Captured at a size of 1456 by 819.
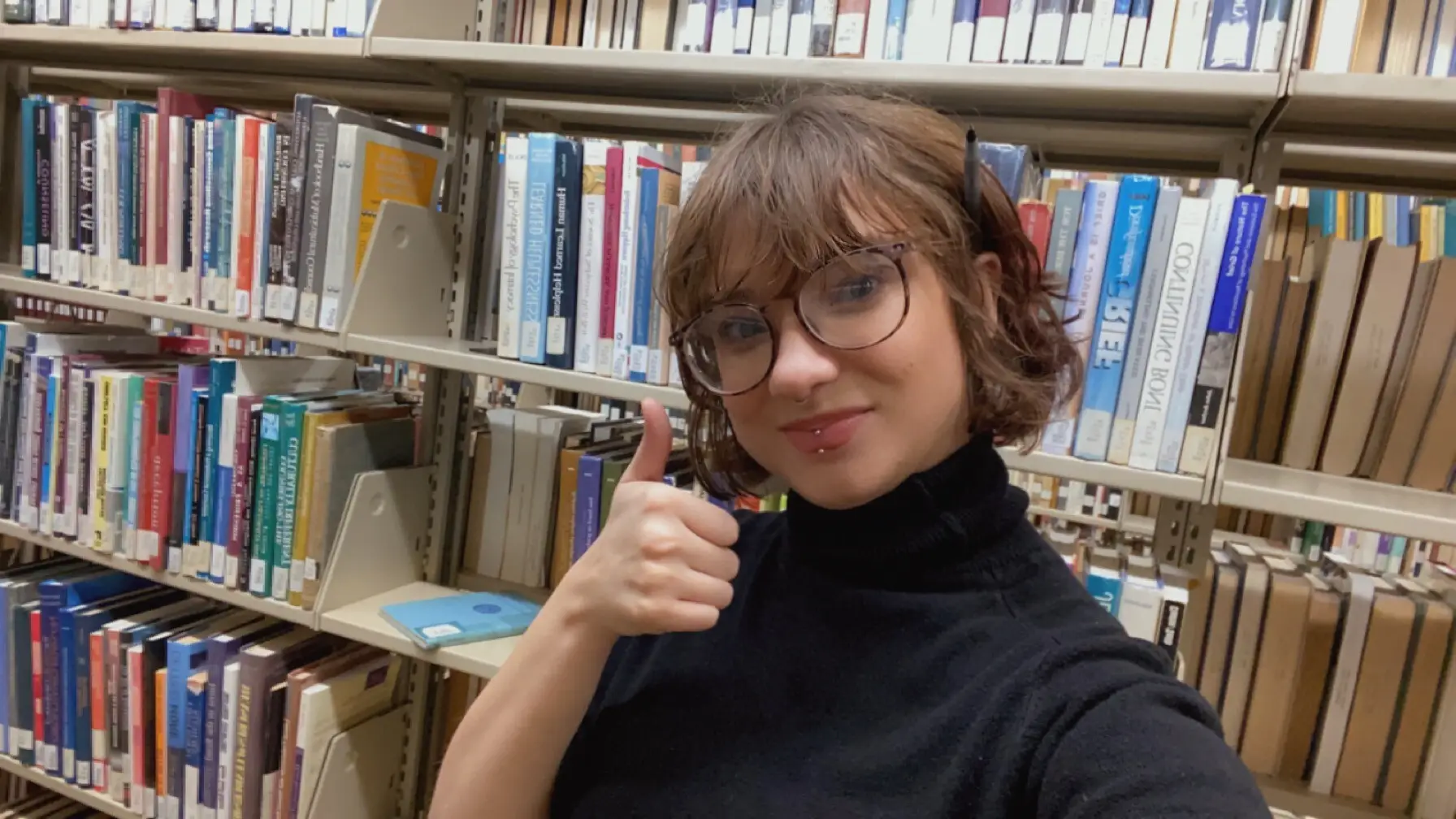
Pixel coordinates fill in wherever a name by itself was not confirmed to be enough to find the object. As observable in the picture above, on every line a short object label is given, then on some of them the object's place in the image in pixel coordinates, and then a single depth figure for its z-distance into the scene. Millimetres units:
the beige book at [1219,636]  1110
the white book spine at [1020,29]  1044
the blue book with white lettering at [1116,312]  974
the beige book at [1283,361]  1046
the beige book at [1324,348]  1002
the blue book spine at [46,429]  1551
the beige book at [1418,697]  1032
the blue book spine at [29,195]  1562
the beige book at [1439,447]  974
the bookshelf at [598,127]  950
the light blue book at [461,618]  1253
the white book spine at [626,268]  1192
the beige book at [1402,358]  975
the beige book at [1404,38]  1037
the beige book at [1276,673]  1083
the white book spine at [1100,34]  1011
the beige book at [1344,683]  1056
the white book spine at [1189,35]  976
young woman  599
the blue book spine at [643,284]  1189
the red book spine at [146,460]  1464
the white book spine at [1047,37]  1030
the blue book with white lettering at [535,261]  1226
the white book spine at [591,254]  1214
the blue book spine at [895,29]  1103
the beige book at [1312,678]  1073
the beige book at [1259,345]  1048
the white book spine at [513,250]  1234
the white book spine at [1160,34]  988
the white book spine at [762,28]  1193
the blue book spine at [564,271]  1227
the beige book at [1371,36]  1057
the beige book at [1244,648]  1102
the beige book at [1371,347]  980
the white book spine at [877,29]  1110
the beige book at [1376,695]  1043
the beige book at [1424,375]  964
